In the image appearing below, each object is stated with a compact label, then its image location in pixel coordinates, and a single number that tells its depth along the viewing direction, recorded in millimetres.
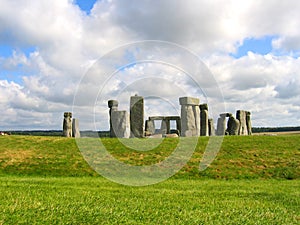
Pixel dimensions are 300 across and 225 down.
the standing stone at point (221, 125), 45031
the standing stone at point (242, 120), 44094
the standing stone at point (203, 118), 39375
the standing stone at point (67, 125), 39188
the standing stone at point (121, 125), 33322
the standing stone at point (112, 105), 35550
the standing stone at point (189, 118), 34969
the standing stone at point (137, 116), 33344
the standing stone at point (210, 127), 44625
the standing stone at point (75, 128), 41094
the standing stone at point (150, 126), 47225
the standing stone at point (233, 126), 41406
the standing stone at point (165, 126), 47556
